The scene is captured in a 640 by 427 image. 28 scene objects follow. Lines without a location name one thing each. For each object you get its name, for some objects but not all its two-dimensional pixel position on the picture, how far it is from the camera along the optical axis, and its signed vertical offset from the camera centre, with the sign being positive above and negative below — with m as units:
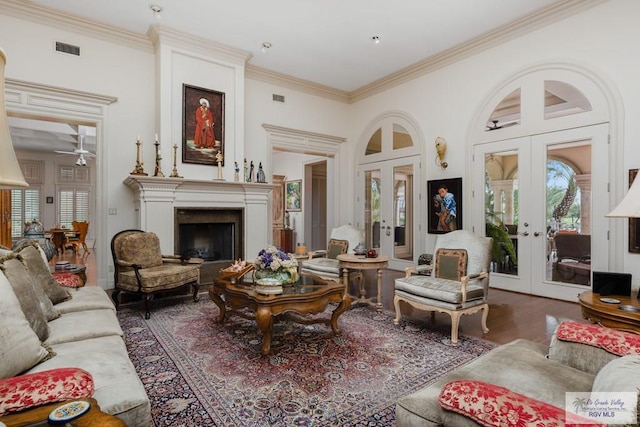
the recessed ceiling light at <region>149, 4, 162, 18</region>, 4.62 +2.84
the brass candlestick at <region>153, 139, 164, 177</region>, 5.09 +0.80
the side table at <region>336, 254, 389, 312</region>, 4.21 -0.63
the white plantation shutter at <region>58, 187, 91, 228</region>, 11.38 +0.31
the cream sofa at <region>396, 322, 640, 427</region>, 1.11 -0.72
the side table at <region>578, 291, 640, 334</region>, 2.24 -0.69
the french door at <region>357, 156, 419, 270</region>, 6.79 +0.17
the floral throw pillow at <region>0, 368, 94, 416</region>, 1.18 -0.64
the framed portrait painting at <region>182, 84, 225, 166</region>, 5.54 +1.51
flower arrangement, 3.12 -0.47
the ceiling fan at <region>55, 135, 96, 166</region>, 8.73 +1.63
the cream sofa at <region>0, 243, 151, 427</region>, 1.42 -0.72
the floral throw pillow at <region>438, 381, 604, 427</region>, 1.02 -0.62
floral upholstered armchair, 3.97 -0.70
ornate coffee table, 2.82 -0.78
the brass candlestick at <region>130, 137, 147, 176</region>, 5.02 +0.72
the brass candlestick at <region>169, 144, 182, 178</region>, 5.28 +0.73
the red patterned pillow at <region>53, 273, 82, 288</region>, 3.19 -0.64
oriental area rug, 2.03 -1.19
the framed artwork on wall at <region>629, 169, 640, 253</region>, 4.01 -0.20
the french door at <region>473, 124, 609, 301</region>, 4.43 +0.14
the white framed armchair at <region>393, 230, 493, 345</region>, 3.23 -0.71
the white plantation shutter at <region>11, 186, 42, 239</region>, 10.58 +0.19
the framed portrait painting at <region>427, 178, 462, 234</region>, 5.85 +0.17
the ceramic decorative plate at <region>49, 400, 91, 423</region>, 1.05 -0.63
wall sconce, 6.04 +1.17
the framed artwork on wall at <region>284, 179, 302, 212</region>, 10.20 +0.57
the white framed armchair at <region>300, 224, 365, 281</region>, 4.89 -0.63
